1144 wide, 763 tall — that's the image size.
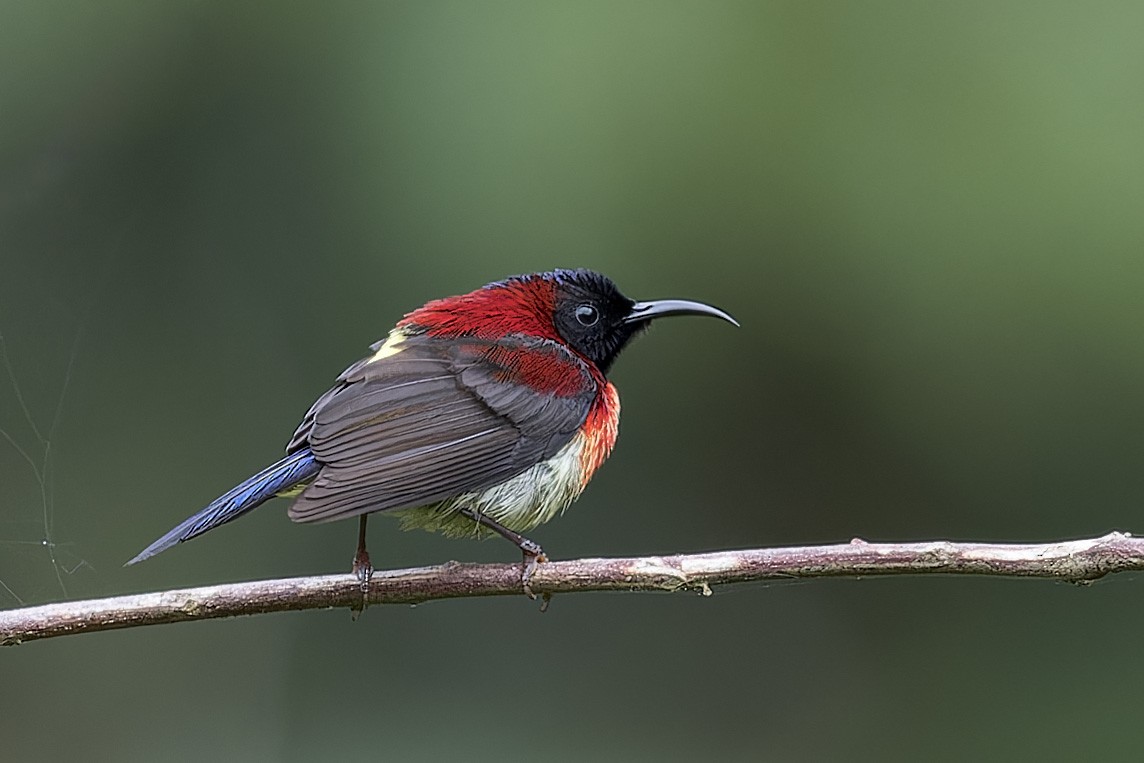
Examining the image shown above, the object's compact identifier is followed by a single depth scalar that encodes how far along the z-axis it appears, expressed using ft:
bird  19.89
